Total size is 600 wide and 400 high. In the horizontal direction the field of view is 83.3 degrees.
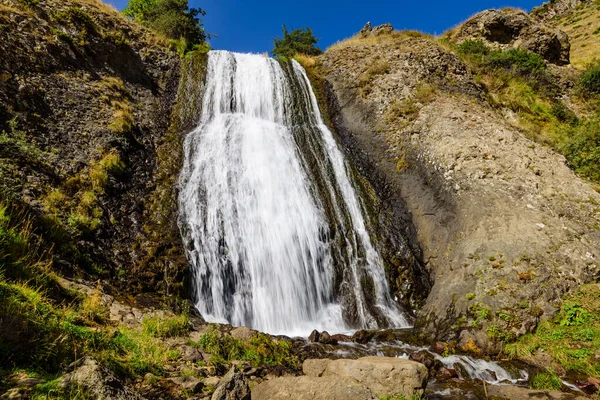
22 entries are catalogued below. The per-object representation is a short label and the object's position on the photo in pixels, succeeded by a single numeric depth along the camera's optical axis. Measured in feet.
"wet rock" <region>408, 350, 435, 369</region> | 23.17
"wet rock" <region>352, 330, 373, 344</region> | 27.65
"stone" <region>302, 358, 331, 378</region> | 19.29
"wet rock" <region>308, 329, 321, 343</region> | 26.78
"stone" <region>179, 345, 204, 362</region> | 17.90
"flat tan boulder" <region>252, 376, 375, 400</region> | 14.52
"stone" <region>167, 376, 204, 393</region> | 14.39
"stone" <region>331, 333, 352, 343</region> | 27.69
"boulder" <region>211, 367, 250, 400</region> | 13.37
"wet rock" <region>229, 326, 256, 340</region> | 22.70
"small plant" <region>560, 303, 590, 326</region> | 26.04
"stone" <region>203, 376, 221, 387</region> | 15.17
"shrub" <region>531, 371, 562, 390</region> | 20.79
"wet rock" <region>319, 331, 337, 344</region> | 26.86
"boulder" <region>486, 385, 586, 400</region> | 17.95
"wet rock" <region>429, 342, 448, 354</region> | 26.20
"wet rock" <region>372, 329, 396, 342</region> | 28.17
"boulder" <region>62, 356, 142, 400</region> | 10.28
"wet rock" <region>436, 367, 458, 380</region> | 22.11
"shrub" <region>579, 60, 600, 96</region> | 72.82
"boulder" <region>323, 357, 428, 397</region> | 16.78
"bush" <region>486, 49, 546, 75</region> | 75.15
